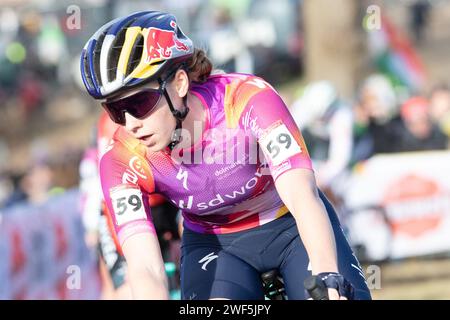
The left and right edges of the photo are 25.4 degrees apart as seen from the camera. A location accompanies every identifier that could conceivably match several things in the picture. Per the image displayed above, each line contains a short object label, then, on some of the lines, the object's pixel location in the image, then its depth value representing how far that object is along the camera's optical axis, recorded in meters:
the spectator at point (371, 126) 13.27
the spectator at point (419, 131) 13.07
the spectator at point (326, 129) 12.62
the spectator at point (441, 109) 13.52
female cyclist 4.30
